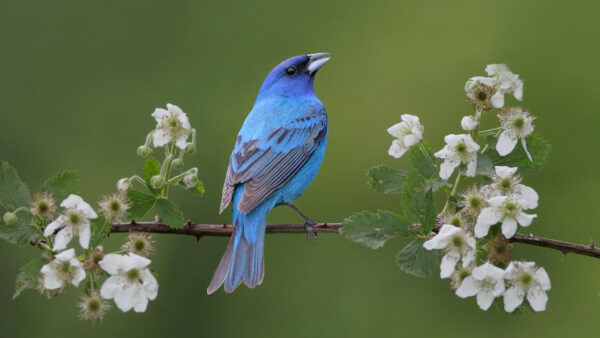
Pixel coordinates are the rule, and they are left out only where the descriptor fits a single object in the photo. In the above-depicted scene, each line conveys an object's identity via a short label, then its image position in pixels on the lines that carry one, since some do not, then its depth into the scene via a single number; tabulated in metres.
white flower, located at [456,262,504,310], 5.80
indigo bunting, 8.56
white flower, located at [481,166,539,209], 6.29
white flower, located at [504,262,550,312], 5.88
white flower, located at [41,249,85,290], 5.76
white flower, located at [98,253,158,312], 5.83
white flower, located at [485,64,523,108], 6.43
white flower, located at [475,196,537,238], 5.99
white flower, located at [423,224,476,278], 5.93
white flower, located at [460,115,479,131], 6.35
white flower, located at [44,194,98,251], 5.88
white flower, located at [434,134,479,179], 6.24
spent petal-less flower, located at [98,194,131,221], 6.07
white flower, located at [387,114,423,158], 6.68
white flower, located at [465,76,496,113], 6.44
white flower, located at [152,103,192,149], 6.67
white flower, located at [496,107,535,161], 6.36
